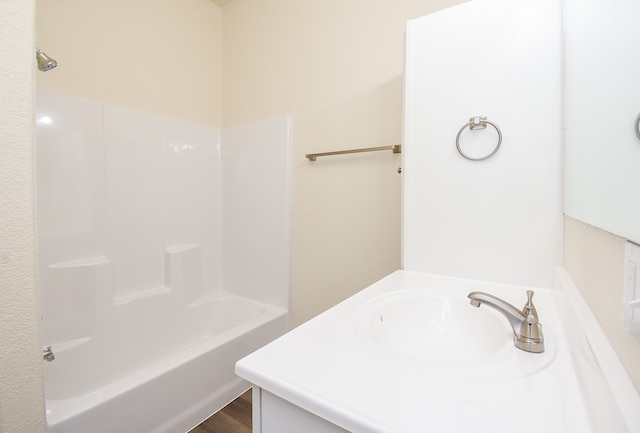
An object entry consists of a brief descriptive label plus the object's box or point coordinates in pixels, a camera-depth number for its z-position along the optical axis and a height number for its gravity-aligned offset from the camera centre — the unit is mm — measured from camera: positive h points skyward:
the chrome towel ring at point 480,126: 991 +293
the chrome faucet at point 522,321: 584 -233
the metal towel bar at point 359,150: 1441 +319
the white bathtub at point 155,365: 1089 -745
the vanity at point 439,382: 385 -278
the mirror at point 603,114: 416 +181
